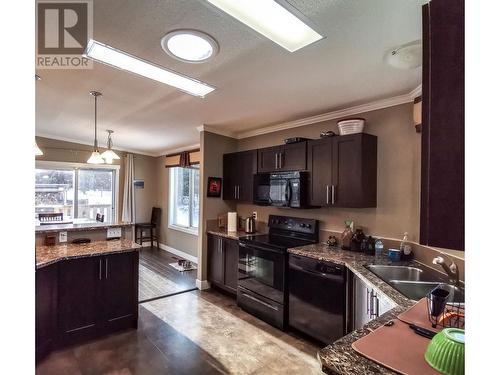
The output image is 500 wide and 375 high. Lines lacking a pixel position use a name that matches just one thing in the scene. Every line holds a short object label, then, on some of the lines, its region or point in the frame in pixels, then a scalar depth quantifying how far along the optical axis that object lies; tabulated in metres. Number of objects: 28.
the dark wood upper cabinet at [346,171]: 2.88
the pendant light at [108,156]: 3.67
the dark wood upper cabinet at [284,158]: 3.41
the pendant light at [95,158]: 3.50
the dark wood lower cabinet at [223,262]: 3.88
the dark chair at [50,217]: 4.83
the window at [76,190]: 5.96
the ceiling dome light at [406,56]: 1.85
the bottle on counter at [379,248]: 2.87
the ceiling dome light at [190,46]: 1.82
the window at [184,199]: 6.21
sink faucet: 1.87
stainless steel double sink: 1.82
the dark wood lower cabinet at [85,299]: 2.50
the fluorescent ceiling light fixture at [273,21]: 1.46
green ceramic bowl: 0.91
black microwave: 3.34
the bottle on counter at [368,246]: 2.89
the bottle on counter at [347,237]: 3.07
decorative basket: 2.97
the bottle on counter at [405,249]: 2.63
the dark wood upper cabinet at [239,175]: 4.10
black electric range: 3.08
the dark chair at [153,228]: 7.01
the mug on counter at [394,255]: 2.62
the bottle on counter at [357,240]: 3.00
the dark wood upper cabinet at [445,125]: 0.61
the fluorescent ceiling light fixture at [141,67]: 2.03
